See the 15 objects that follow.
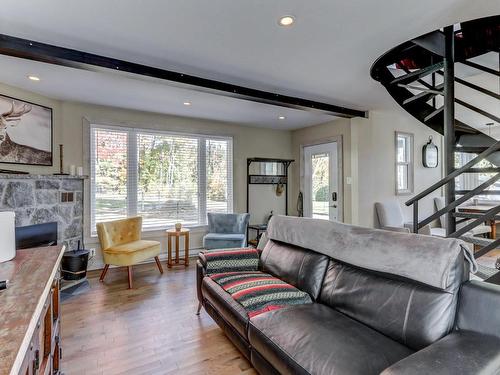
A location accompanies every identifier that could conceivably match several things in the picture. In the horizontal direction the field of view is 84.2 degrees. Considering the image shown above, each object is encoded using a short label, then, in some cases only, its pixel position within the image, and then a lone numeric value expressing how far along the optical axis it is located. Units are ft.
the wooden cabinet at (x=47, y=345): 3.10
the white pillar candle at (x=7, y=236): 4.49
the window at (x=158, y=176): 13.73
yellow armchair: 11.22
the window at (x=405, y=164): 17.37
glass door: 16.60
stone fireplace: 10.15
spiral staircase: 6.77
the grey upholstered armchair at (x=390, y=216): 15.44
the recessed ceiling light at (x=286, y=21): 6.64
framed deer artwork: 10.61
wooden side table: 14.01
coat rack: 17.92
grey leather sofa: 3.89
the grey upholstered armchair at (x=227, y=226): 14.14
